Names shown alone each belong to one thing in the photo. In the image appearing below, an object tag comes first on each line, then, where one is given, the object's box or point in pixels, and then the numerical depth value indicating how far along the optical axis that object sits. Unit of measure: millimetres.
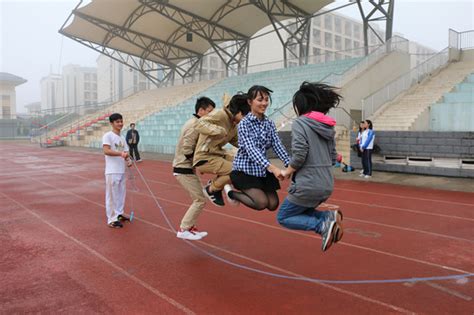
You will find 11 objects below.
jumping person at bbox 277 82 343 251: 3107
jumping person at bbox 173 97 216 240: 4652
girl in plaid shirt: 3570
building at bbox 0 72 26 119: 54516
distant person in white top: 10828
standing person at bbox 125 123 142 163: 16000
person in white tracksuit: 5629
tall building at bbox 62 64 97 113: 104875
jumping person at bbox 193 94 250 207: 4043
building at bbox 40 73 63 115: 115000
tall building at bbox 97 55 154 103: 75125
